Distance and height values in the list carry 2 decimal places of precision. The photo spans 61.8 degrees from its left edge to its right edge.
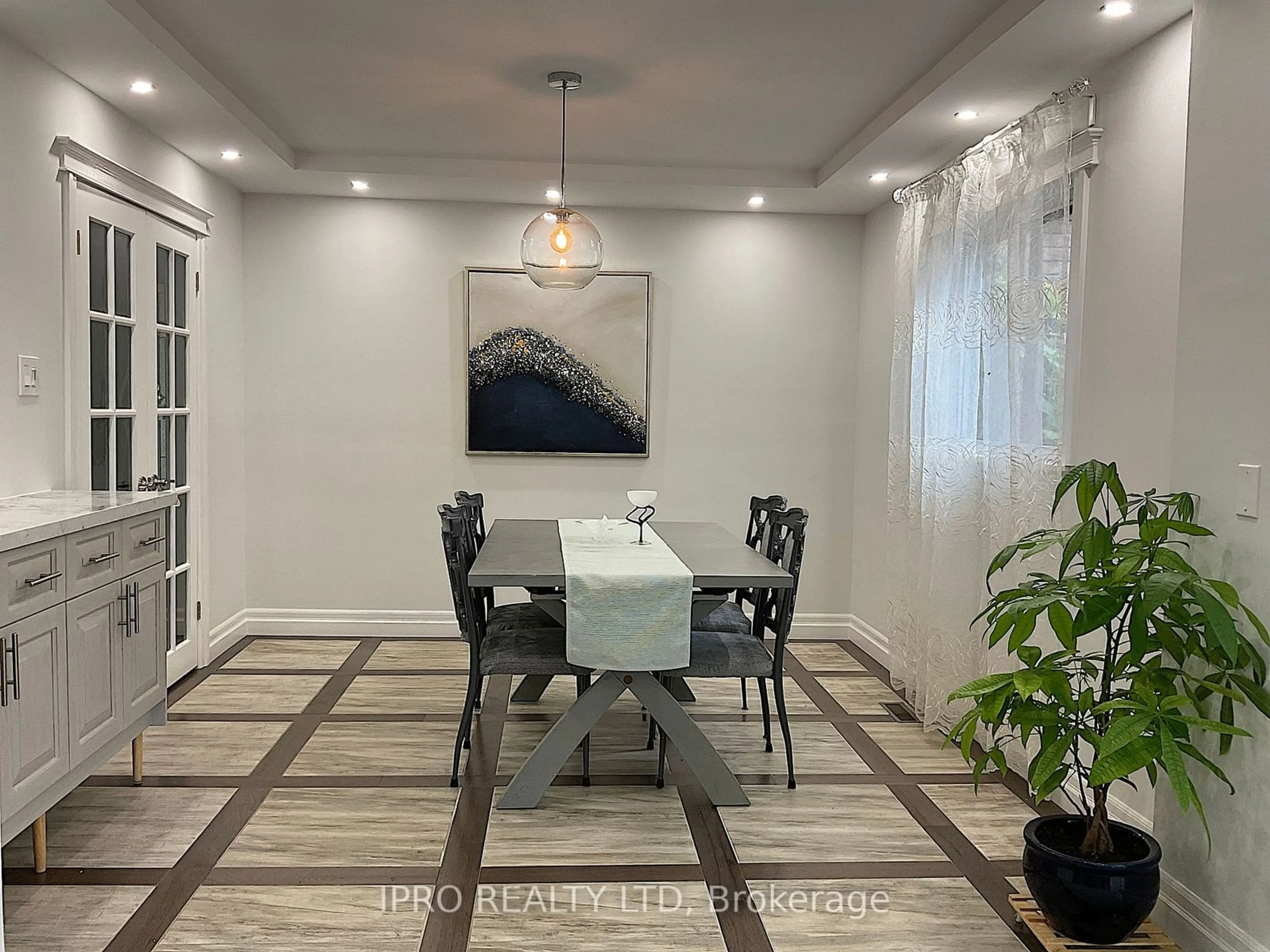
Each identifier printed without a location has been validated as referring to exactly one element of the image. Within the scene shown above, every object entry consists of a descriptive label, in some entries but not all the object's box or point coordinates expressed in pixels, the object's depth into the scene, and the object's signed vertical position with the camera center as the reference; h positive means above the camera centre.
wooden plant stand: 2.44 -1.19
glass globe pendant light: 3.99 +0.66
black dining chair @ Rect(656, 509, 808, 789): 3.59 -0.79
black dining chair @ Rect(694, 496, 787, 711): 4.16 -0.76
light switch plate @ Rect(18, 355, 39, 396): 3.46 +0.11
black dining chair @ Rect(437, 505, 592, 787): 3.56 -0.78
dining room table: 3.40 -0.91
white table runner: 3.38 -0.63
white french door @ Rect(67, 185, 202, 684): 3.92 +0.18
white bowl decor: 4.23 -0.32
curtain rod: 3.45 +1.12
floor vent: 4.56 -1.25
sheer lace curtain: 3.63 +0.17
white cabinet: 2.60 -0.68
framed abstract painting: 5.80 +0.30
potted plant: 2.20 -0.57
